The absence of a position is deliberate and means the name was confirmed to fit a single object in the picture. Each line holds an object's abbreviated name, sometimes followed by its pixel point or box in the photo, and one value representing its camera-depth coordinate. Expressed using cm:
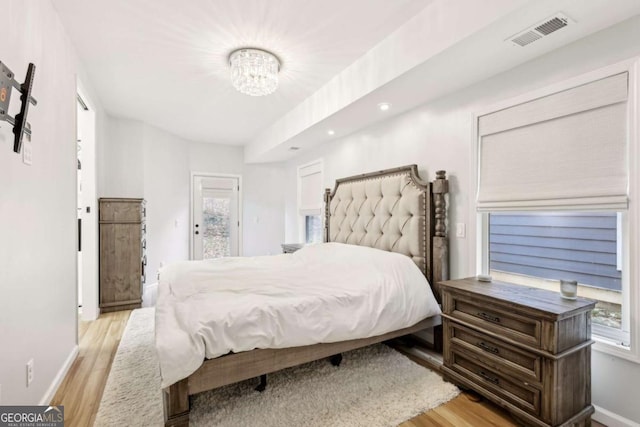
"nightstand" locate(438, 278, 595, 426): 151
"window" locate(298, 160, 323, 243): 459
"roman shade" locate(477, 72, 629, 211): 166
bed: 155
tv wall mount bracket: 127
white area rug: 168
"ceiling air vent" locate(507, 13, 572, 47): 159
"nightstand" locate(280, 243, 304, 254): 442
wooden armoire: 364
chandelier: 249
